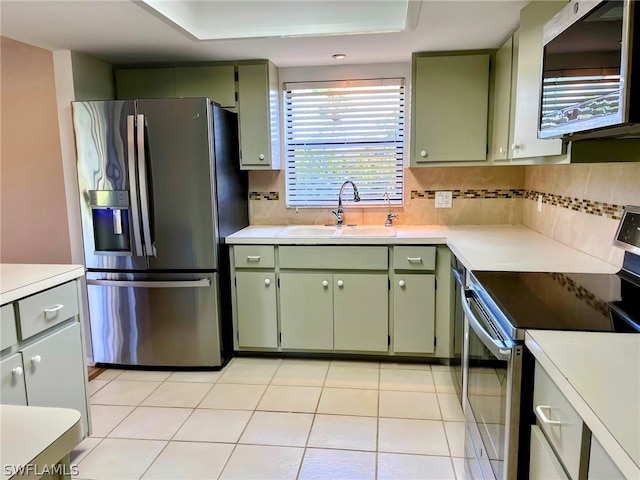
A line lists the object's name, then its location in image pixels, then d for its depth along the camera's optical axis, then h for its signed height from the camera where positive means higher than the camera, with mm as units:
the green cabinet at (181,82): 3148 +711
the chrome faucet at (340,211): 3379 -227
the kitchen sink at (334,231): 3112 -360
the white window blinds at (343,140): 3373 +312
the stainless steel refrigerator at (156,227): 2748 -273
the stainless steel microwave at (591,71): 1096 +304
